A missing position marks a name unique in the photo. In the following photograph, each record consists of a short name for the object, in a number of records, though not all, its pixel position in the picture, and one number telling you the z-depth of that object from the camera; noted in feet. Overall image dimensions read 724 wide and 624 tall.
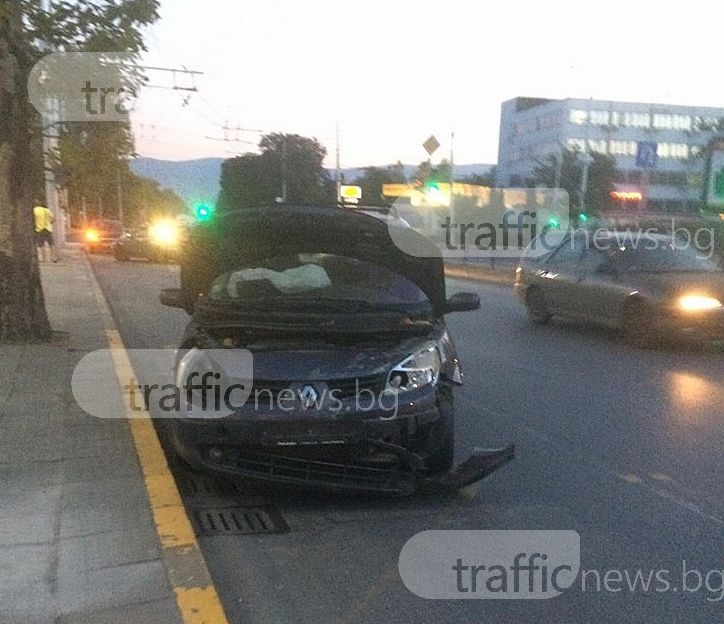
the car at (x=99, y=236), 121.08
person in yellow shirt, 72.23
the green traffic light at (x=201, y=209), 59.55
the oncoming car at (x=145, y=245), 97.74
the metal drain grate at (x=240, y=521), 15.60
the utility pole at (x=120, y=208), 205.71
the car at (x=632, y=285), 34.55
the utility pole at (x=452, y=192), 116.57
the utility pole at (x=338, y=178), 121.02
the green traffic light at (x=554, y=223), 84.60
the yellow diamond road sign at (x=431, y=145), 80.38
